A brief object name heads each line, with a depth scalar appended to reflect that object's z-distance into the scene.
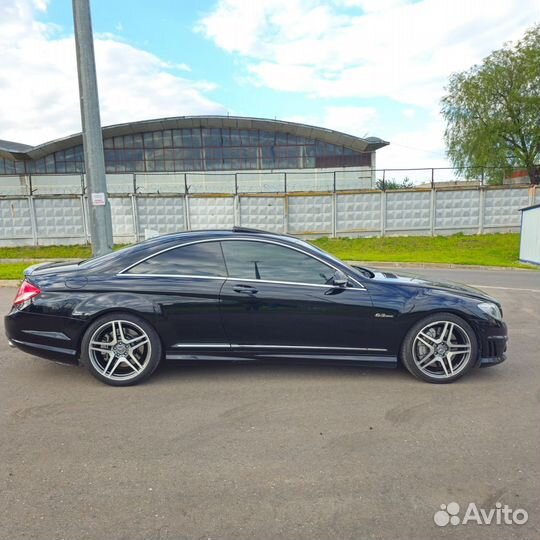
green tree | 25.92
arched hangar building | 32.50
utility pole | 7.41
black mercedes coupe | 3.75
